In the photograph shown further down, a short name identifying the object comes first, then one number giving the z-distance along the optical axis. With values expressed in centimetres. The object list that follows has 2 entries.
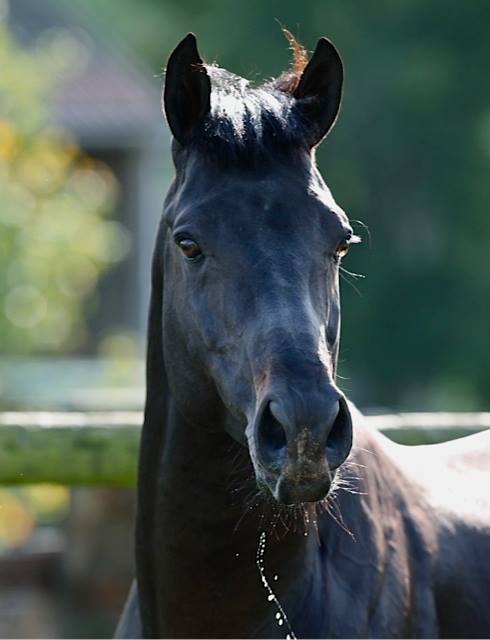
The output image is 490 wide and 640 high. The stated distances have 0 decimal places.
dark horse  652
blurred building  4616
